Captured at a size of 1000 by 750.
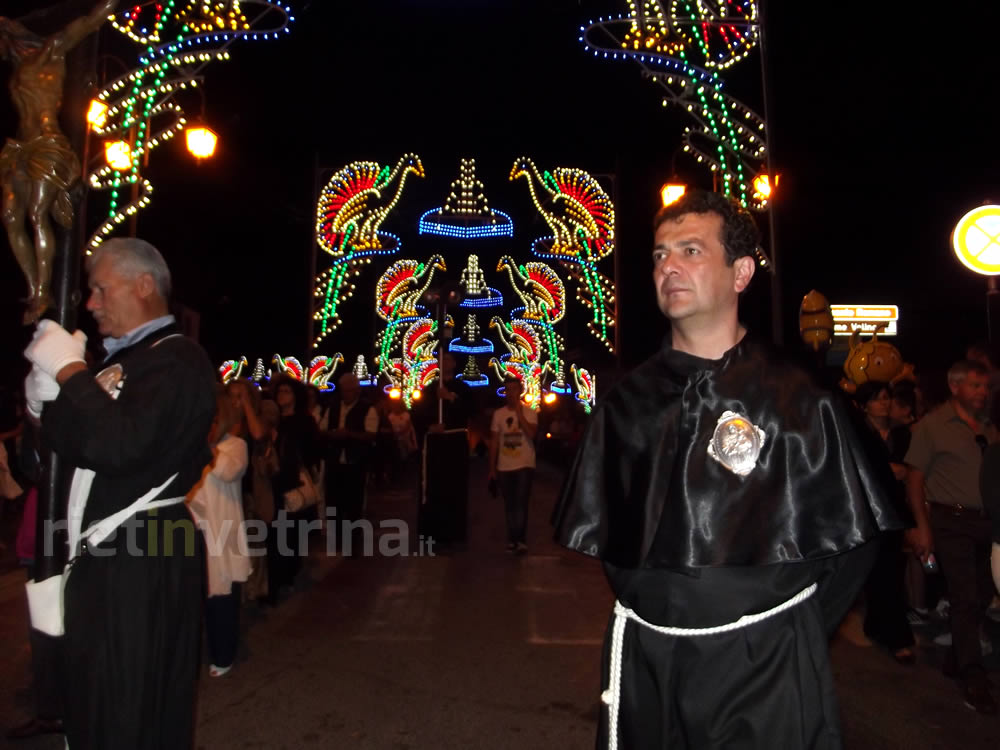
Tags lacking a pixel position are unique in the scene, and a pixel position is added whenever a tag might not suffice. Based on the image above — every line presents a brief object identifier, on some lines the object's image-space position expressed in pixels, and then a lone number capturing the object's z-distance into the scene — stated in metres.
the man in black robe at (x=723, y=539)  2.26
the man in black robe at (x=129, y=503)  2.79
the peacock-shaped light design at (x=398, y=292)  29.05
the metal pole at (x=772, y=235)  9.81
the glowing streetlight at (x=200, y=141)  12.28
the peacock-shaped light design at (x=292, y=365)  27.98
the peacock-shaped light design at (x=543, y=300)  34.12
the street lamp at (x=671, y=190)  14.30
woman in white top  5.78
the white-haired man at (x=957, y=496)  5.57
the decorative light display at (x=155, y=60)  8.55
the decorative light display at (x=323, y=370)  19.67
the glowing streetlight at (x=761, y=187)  11.19
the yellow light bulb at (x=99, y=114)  8.20
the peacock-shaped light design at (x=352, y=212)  17.61
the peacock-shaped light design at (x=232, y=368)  24.73
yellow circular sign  8.77
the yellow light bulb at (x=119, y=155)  9.51
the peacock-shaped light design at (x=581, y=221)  19.27
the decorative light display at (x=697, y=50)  9.82
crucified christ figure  3.82
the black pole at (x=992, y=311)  8.02
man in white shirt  10.56
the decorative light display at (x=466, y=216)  28.41
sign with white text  19.02
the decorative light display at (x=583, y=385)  30.03
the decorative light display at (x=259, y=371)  26.57
